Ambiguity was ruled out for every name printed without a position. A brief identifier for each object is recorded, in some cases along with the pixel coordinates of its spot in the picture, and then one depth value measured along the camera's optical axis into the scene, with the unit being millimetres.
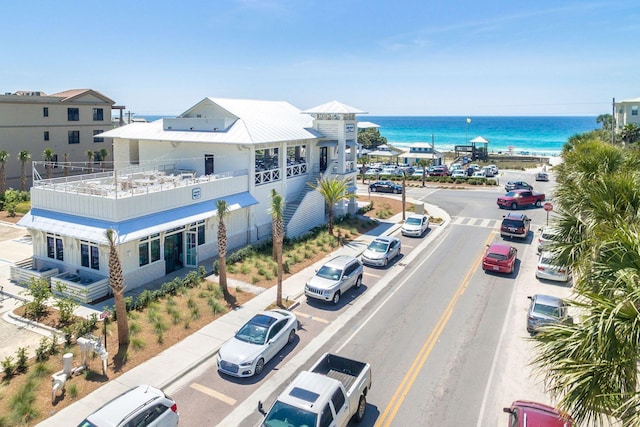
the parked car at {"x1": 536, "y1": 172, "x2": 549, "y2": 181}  62344
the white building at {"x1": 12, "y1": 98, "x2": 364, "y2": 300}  22172
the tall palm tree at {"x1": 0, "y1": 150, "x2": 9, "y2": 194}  39375
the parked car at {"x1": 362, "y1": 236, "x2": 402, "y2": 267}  27072
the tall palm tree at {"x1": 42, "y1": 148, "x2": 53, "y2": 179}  43812
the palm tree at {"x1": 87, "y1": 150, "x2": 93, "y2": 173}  47278
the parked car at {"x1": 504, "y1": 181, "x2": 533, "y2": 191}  51906
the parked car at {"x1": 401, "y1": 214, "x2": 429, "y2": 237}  34375
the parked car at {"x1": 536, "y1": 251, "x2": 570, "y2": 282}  24406
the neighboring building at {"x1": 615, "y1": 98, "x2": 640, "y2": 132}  69688
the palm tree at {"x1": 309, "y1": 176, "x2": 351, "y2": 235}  33312
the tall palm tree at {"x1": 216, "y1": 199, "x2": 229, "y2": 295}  21500
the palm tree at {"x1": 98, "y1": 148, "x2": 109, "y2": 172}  49500
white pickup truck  11055
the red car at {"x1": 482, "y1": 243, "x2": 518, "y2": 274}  25625
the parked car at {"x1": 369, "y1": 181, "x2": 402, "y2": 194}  52938
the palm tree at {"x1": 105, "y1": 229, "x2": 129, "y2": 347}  16625
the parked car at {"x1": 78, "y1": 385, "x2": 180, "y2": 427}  11102
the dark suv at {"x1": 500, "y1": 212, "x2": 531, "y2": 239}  33031
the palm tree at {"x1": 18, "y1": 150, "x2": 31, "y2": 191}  41812
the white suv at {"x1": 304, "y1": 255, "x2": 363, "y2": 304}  21328
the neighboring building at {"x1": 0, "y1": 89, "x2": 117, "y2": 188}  46094
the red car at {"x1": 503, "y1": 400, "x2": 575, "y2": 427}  10938
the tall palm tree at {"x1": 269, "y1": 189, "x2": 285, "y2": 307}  21094
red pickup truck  44875
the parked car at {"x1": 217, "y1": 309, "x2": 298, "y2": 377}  15211
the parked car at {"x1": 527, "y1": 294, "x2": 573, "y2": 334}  17688
